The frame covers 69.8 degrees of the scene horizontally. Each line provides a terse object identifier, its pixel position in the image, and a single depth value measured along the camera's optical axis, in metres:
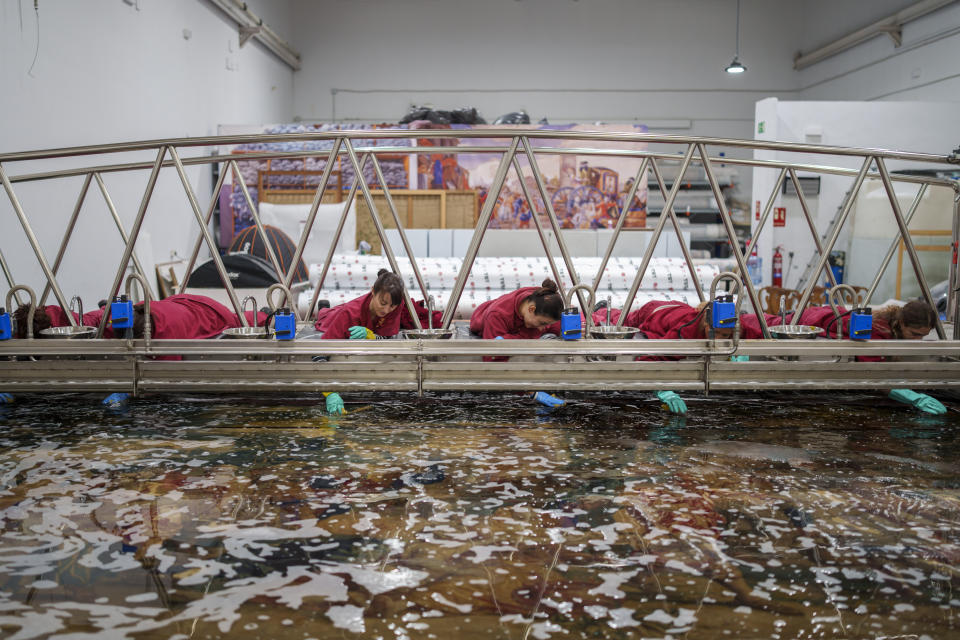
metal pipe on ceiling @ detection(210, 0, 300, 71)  7.76
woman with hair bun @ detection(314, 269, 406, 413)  3.04
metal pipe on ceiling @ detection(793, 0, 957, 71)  7.89
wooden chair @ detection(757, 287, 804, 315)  6.32
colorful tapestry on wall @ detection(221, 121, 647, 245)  7.71
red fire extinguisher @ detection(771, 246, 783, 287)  7.65
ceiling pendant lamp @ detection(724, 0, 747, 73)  8.87
